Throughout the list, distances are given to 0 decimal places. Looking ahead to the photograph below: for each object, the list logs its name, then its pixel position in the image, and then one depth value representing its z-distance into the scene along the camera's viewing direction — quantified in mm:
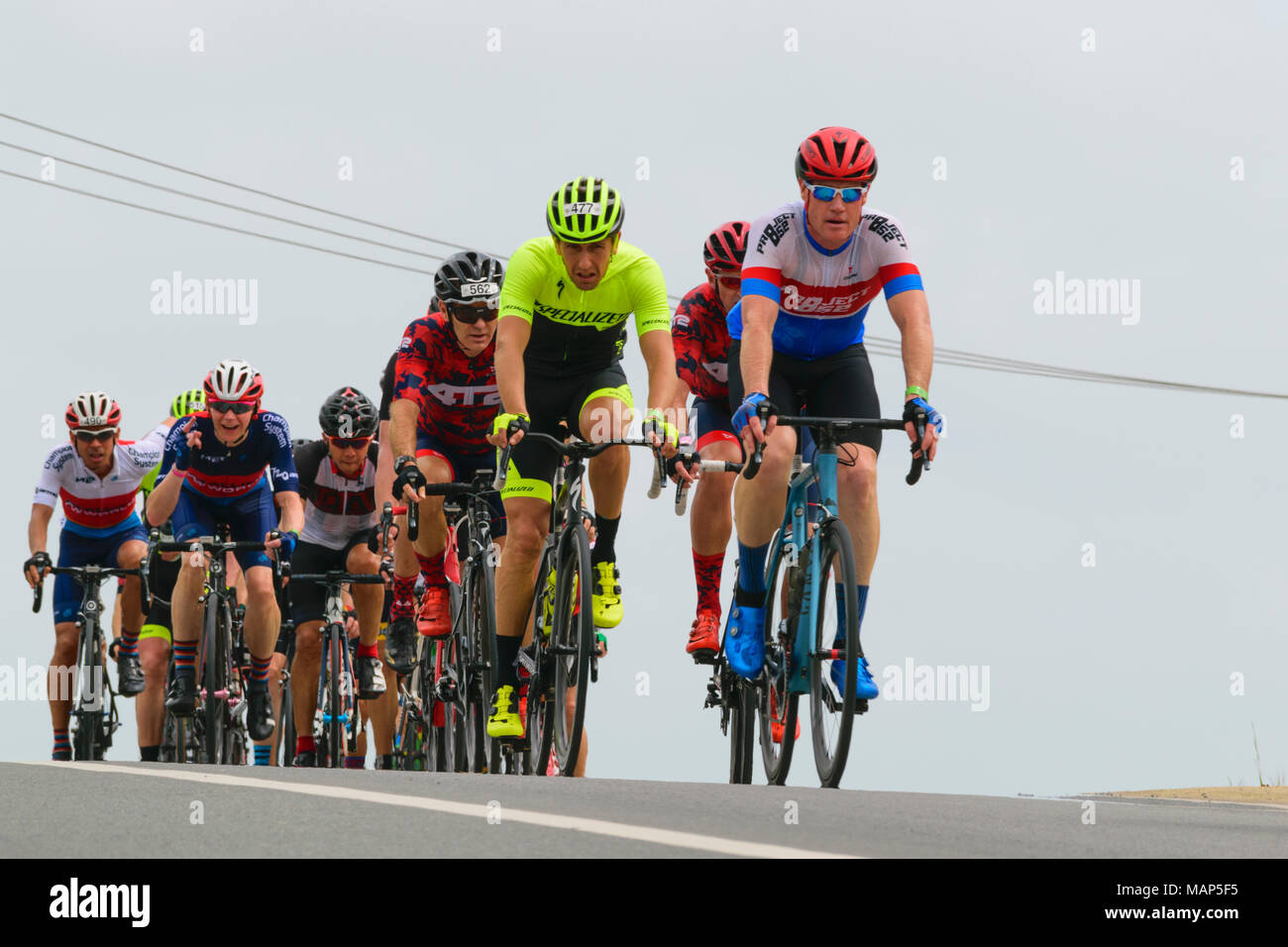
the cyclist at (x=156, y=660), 13859
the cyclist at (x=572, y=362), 8898
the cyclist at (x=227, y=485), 12750
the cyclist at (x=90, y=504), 14875
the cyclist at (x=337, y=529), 13047
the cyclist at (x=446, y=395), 10531
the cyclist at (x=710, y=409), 10344
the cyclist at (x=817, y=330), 8320
